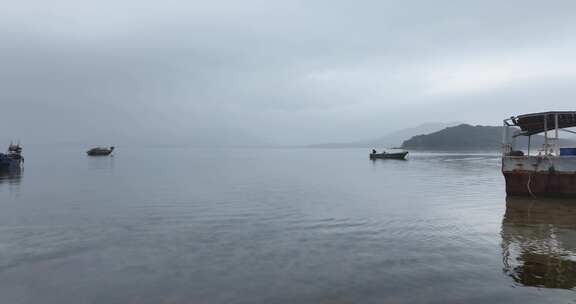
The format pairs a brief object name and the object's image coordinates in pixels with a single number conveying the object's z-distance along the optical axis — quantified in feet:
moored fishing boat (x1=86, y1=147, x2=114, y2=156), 396.10
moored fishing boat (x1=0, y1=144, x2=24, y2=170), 179.49
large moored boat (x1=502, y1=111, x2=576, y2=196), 81.61
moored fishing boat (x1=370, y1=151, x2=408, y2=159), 332.19
